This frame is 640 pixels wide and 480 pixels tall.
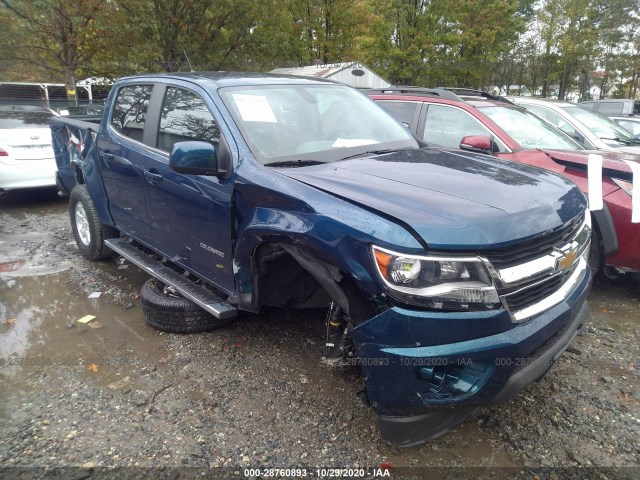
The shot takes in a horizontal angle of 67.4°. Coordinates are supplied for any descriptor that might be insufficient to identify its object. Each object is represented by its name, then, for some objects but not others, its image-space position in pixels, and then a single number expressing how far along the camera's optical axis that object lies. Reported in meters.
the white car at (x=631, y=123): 10.99
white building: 17.27
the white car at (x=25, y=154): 7.41
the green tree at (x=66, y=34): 14.33
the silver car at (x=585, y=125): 5.94
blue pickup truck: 2.09
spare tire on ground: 3.67
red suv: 3.91
